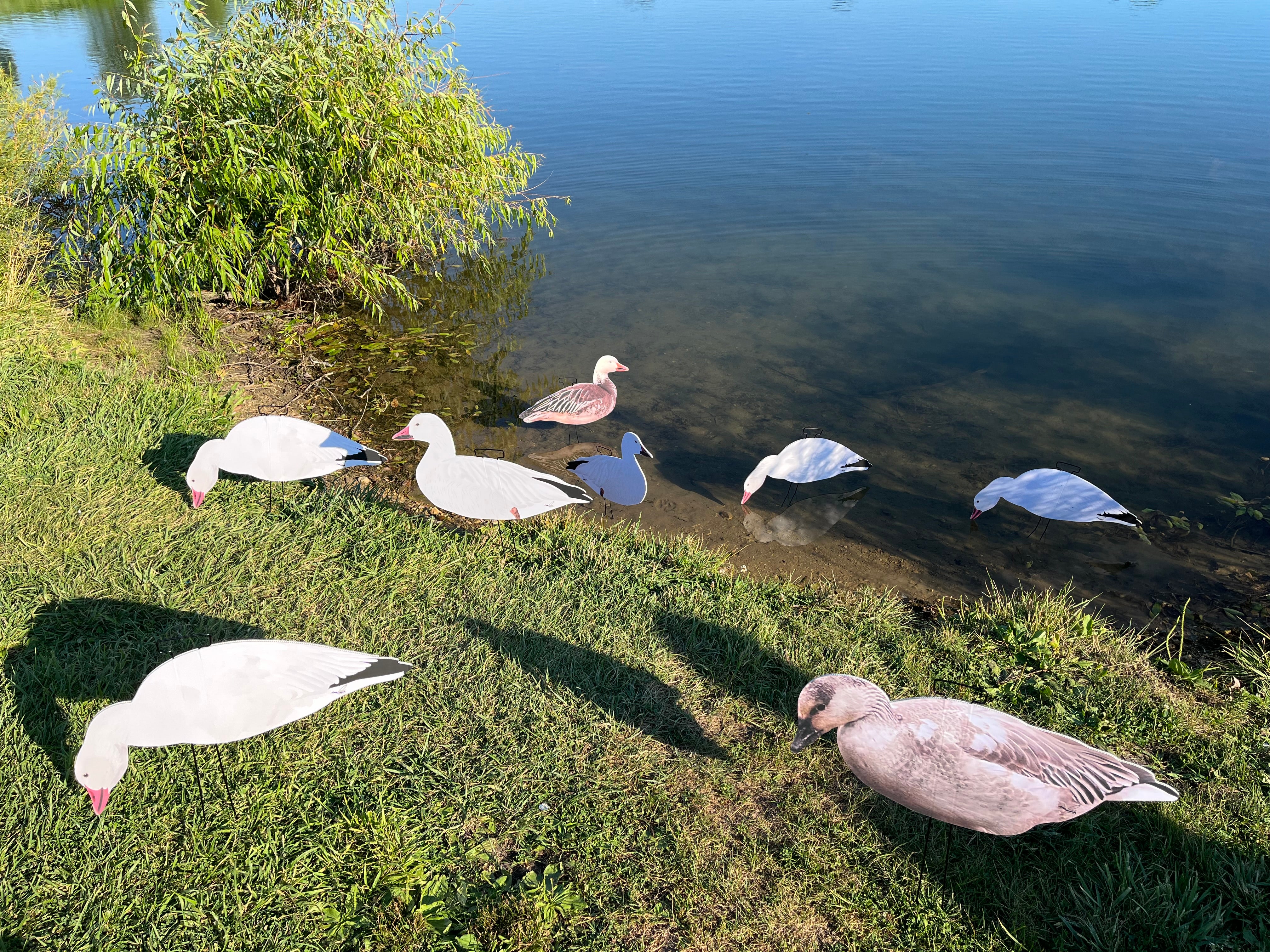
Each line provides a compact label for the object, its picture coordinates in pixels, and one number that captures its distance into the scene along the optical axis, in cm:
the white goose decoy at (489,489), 486
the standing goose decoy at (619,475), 564
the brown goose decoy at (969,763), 292
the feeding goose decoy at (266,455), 509
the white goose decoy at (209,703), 320
